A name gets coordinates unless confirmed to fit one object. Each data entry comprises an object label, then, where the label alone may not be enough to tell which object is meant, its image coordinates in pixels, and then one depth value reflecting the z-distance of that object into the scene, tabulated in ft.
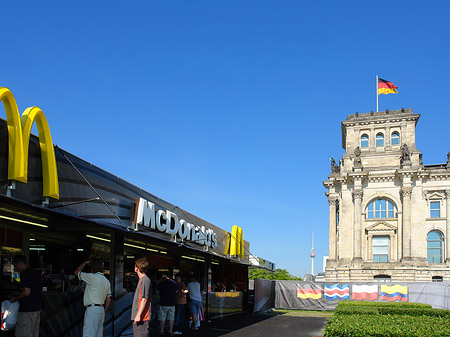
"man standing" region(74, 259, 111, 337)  28.25
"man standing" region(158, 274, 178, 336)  45.37
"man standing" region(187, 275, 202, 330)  52.47
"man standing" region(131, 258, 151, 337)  29.14
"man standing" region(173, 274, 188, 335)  49.20
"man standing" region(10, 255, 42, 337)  27.12
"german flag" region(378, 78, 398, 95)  181.57
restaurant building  28.25
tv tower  346.83
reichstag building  160.56
